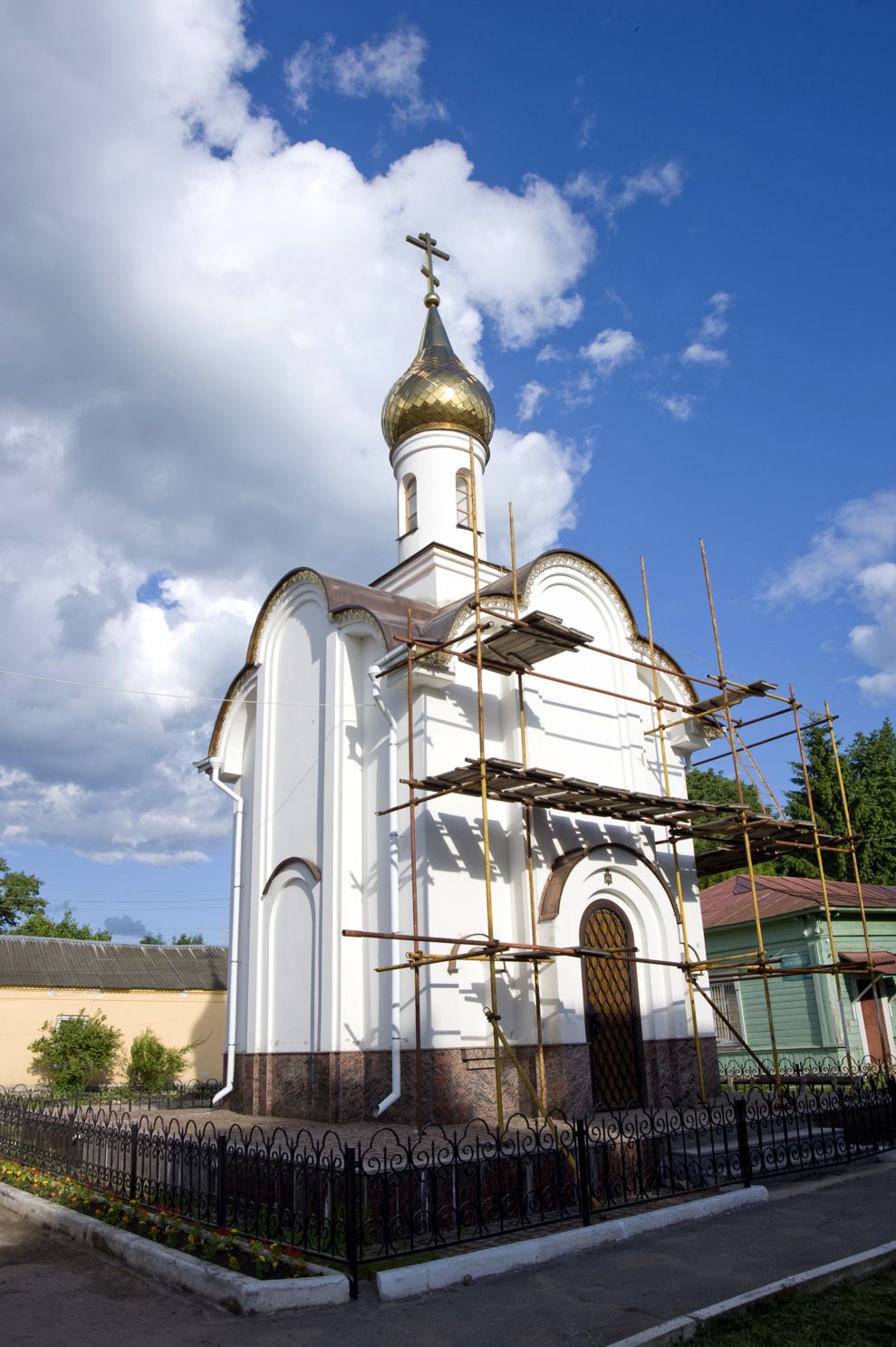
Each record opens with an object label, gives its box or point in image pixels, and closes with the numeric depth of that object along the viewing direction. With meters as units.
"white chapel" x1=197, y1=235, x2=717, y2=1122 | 10.55
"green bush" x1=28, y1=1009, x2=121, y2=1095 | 21.12
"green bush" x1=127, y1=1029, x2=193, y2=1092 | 22.14
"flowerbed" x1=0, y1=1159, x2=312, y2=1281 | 5.79
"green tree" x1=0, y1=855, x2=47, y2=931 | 41.69
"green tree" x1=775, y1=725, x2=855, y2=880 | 26.78
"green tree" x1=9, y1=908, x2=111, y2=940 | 37.66
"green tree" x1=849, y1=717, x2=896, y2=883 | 26.94
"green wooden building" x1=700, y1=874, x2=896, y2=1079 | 16.53
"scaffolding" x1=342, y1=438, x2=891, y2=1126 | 9.98
